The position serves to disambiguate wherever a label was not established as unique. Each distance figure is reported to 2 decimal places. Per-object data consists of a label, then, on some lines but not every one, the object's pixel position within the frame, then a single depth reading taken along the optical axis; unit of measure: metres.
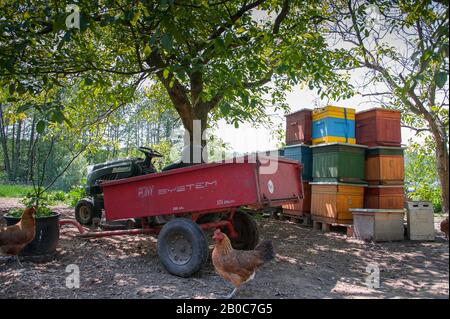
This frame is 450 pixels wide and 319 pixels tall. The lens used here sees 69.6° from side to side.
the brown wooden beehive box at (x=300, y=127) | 7.88
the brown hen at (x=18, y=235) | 4.18
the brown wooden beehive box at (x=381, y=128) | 7.06
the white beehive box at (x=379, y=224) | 6.13
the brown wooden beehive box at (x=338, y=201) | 6.86
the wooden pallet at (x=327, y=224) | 6.59
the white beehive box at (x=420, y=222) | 6.27
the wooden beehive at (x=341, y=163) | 6.94
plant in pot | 4.62
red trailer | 3.89
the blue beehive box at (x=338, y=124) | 7.24
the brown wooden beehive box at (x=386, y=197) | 6.93
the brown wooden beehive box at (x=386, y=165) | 6.97
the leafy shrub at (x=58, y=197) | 14.30
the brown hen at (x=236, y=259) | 3.24
